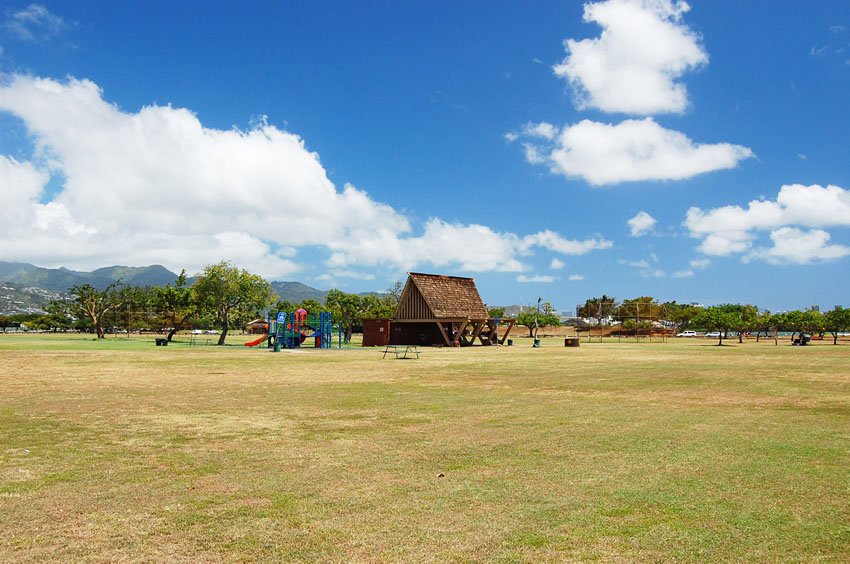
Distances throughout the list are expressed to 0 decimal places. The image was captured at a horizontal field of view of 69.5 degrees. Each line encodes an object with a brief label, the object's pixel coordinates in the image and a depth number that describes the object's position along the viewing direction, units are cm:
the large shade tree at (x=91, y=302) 6975
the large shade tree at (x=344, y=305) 6688
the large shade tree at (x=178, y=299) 6122
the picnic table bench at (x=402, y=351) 3675
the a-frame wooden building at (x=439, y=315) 5078
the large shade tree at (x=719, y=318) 5819
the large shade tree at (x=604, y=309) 12627
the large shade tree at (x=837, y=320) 6706
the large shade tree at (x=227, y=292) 5684
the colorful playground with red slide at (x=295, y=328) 4300
